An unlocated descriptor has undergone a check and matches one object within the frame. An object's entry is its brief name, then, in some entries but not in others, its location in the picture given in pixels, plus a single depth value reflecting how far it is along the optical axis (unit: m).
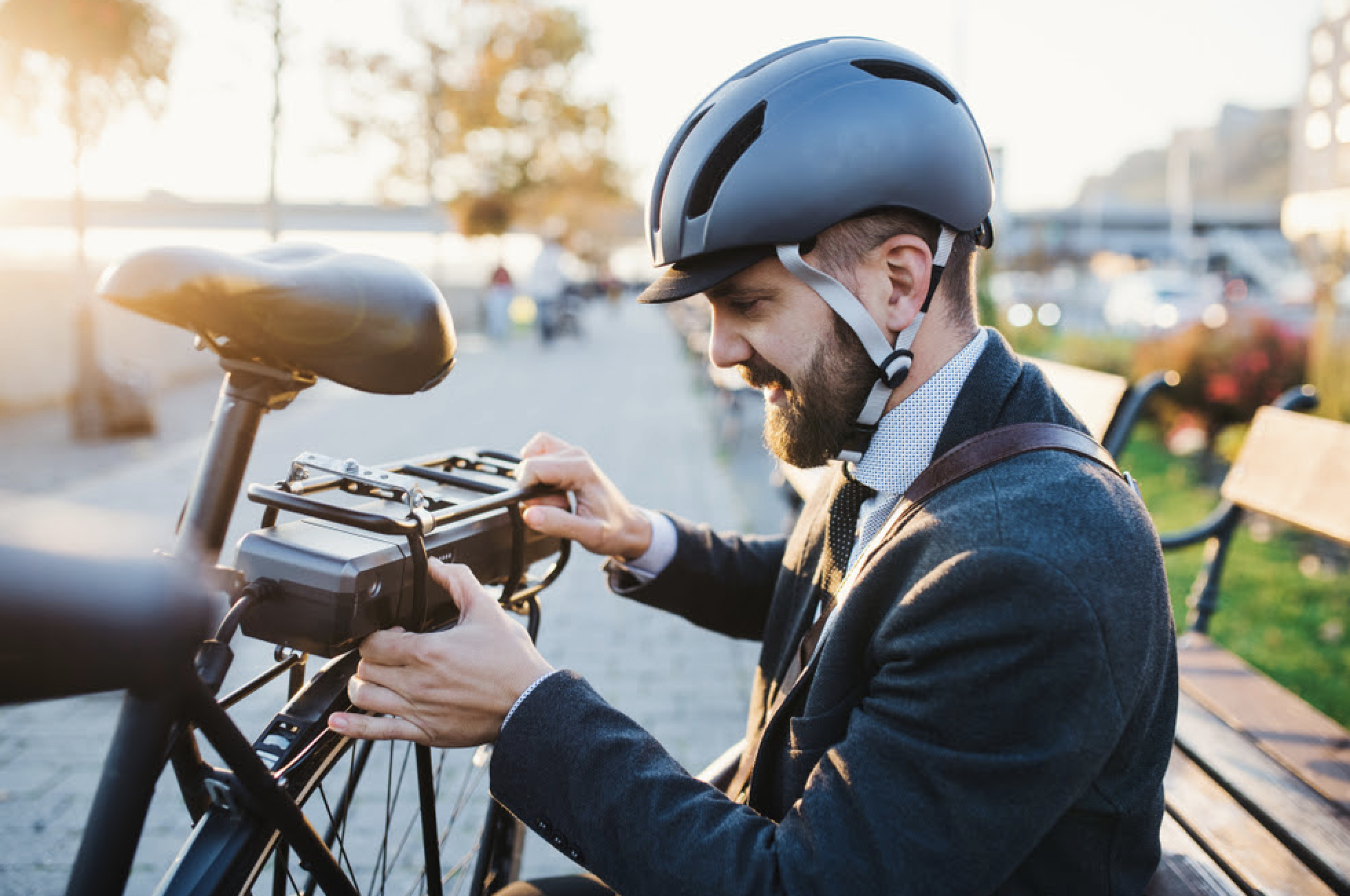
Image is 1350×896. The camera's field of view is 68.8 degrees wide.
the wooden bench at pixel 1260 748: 1.84
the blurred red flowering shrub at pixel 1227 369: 9.45
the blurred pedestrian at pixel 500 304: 23.53
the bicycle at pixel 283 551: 1.17
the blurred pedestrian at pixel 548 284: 22.41
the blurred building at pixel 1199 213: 70.44
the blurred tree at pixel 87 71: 9.14
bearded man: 1.20
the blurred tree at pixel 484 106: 27.31
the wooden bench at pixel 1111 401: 3.09
